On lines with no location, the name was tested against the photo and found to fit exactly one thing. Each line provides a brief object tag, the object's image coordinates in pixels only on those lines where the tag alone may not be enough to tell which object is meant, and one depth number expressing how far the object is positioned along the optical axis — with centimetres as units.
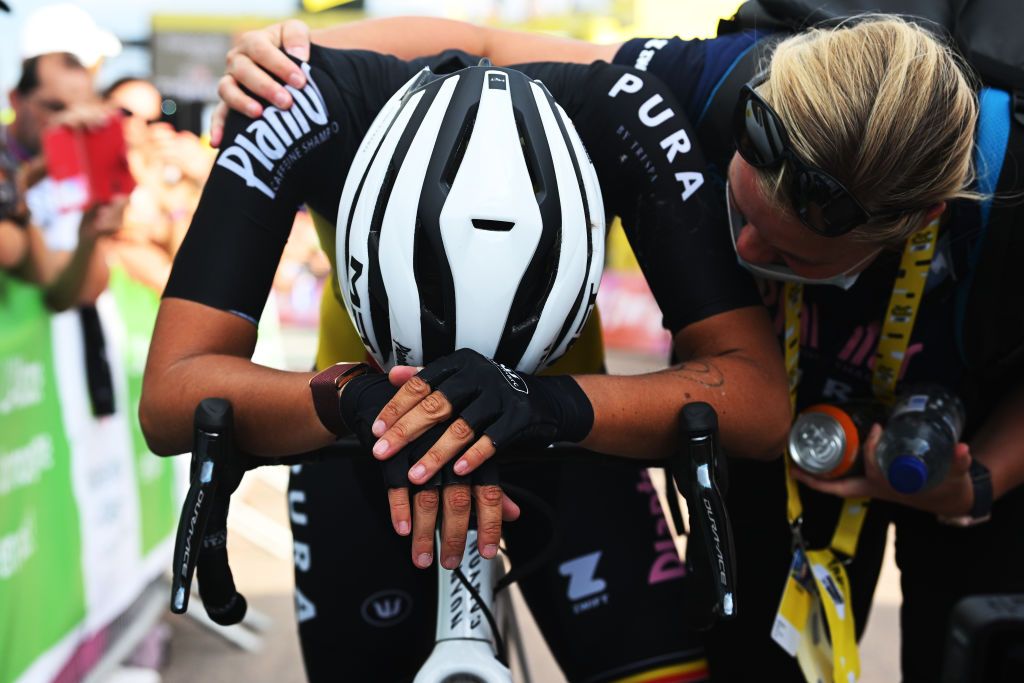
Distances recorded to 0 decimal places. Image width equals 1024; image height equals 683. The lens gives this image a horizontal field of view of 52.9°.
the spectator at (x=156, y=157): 688
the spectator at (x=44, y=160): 368
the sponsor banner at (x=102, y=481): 354
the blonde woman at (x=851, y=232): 178
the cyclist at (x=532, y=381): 173
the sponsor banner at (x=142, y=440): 409
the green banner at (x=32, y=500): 299
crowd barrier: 305
